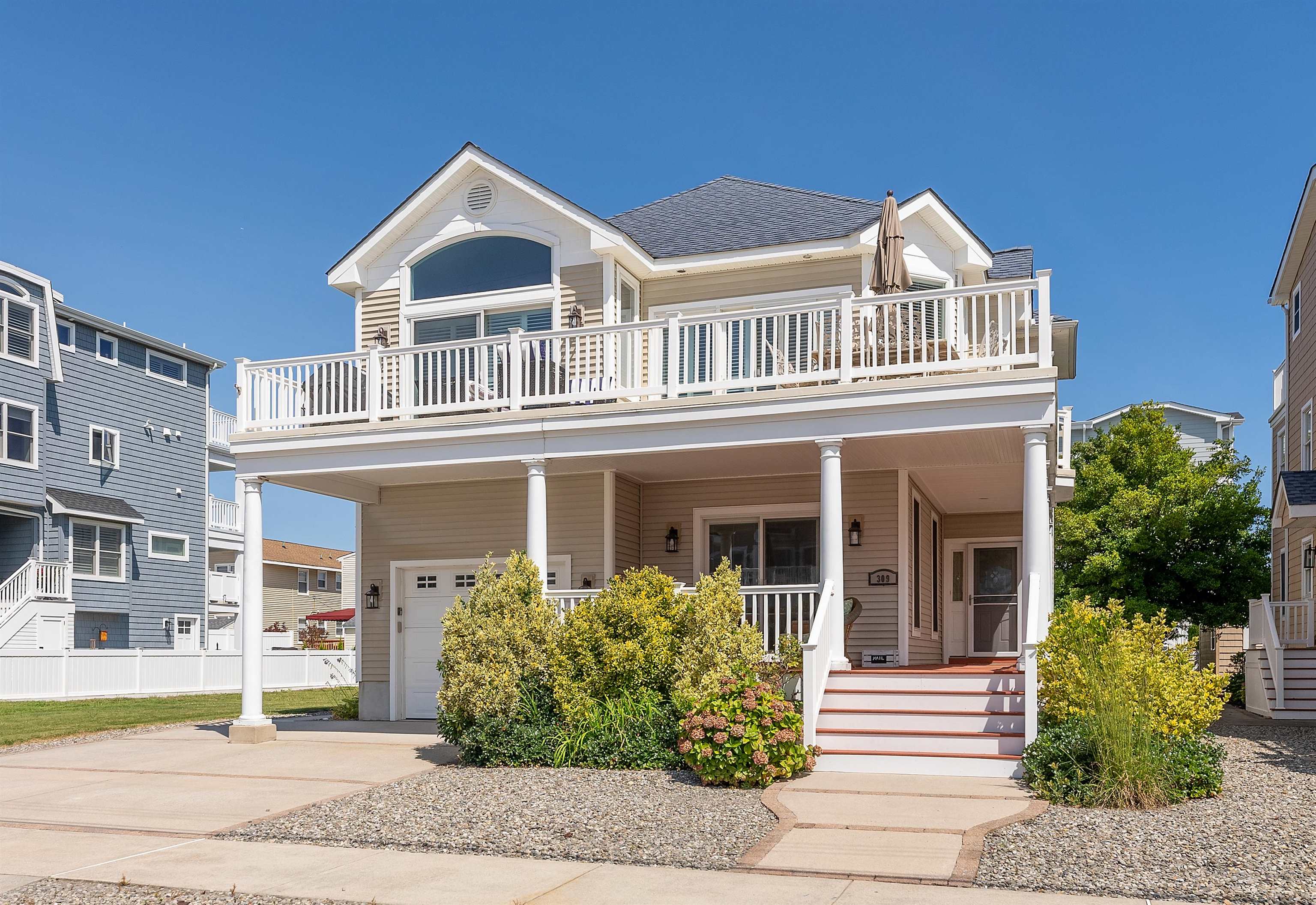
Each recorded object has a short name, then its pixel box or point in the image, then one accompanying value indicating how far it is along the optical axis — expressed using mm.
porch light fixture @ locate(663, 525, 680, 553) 14719
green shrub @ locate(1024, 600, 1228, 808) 7754
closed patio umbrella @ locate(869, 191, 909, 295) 12430
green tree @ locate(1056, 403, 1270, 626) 22766
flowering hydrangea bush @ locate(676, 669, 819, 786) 8812
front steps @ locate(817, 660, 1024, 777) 9305
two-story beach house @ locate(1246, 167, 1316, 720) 15750
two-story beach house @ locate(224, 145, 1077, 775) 10547
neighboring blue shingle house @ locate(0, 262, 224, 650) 25734
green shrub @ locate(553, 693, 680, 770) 9867
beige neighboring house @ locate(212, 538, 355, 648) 42531
